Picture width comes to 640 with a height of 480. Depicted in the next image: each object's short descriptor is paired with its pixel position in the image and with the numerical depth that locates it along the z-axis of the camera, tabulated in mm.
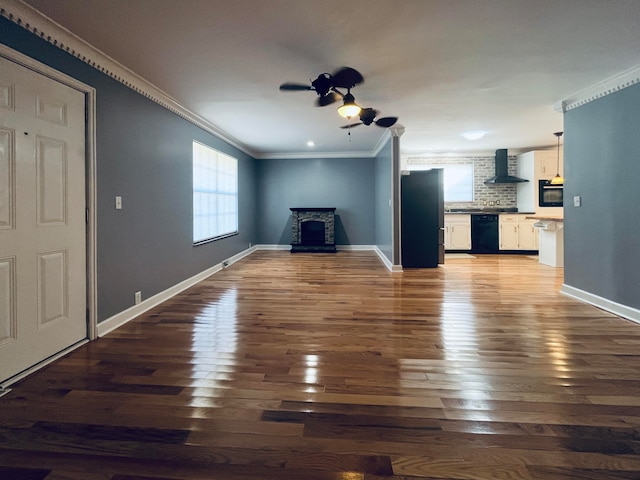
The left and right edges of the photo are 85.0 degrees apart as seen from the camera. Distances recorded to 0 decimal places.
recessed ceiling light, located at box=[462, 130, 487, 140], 6211
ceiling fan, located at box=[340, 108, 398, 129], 4000
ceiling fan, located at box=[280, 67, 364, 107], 3166
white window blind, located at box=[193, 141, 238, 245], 5426
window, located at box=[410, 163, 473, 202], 8609
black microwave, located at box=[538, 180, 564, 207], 7750
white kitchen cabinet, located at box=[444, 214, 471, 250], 8078
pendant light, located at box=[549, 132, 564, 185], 7291
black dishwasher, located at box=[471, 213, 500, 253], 7973
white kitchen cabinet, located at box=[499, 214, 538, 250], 7844
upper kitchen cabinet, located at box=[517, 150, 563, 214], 7660
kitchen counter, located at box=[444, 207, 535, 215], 7988
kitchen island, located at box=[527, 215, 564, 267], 6258
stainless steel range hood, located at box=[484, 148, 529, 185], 8078
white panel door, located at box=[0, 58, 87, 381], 2211
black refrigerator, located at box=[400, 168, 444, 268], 6531
